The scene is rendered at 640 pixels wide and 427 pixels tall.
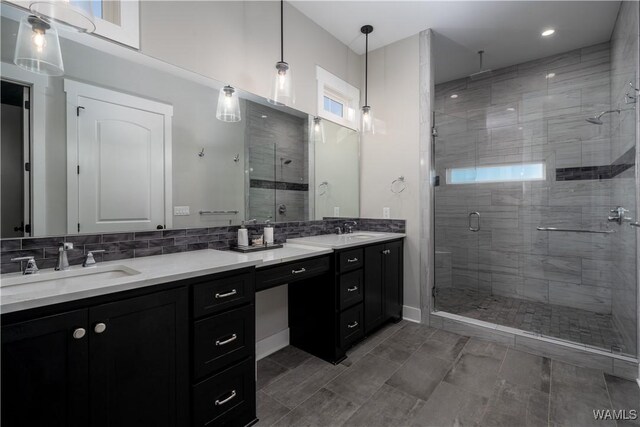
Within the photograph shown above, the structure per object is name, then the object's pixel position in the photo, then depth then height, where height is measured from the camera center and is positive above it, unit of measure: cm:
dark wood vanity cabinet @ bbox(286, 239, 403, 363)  216 -74
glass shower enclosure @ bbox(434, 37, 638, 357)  247 +13
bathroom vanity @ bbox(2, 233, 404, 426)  90 -48
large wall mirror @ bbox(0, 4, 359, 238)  125 +39
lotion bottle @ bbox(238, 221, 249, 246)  205 -16
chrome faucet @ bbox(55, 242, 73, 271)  131 -19
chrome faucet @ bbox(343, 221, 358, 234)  314 -14
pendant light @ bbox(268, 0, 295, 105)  223 +106
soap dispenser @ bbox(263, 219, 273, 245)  221 -16
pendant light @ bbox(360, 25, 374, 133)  288 +105
